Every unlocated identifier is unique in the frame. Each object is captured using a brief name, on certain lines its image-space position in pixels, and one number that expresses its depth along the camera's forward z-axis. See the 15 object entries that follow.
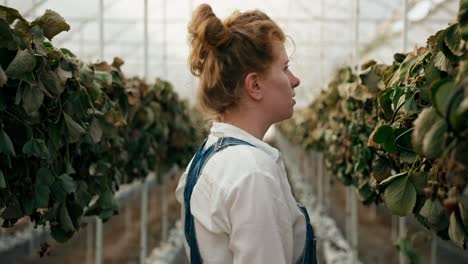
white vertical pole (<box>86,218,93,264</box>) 6.28
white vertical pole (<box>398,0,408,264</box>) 3.14
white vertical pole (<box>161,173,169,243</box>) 6.57
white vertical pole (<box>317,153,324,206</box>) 8.37
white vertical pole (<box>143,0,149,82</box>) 4.64
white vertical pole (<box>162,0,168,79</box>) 6.98
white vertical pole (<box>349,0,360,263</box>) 4.07
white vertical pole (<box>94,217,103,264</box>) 3.60
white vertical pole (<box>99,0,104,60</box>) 3.57
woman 1.31
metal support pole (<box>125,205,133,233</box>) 7.79
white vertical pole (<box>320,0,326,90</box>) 7.12
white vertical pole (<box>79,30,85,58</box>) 10.85
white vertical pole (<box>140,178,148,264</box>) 4.90
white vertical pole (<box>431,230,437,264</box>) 3.80
